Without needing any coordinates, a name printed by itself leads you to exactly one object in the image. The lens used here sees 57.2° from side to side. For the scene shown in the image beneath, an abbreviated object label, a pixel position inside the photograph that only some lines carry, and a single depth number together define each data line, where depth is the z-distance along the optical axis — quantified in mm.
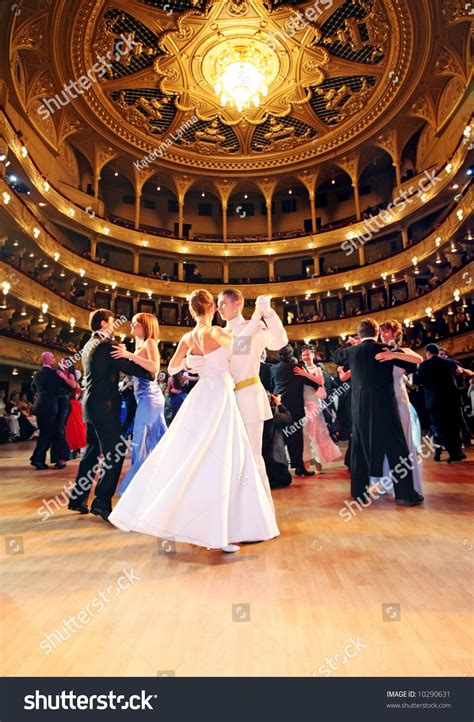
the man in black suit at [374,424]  4160
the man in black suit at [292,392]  6098
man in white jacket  3404
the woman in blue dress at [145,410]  4328
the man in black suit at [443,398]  7195
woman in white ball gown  2729
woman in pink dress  6469
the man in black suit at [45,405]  7172
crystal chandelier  19453
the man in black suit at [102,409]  3801
